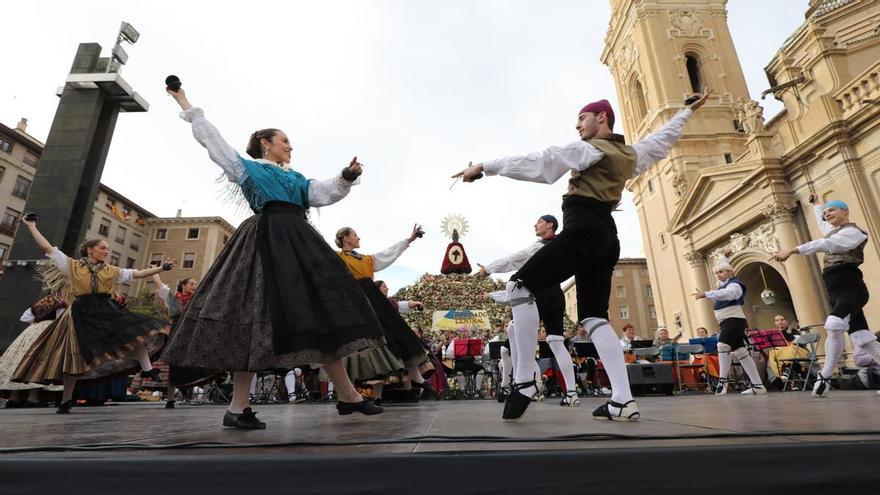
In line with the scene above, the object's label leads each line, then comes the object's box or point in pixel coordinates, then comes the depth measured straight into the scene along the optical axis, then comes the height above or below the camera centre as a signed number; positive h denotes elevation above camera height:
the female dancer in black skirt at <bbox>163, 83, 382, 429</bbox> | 2.41 +0.48
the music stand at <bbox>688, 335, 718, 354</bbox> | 11.39 +0.89
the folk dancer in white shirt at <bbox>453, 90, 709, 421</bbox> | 2.76 +0.92
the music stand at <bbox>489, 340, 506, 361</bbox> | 9.16 +0.68
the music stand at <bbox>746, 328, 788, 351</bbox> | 9.60 +0.82
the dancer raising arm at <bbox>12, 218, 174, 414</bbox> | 5.11 +0.70
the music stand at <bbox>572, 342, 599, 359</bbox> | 9.83 +0.69
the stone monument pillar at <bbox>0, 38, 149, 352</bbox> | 8.34 +4.39
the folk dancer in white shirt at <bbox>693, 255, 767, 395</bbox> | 6.76 +0.84
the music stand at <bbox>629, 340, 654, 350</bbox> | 11.38 +0.91
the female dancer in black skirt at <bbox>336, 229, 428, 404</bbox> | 5.17 +1.00
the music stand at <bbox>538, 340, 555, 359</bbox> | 8.54 +0.62
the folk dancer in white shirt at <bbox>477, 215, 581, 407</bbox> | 5.01 +0.88
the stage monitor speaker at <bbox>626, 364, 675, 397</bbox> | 9.32 +0.11
